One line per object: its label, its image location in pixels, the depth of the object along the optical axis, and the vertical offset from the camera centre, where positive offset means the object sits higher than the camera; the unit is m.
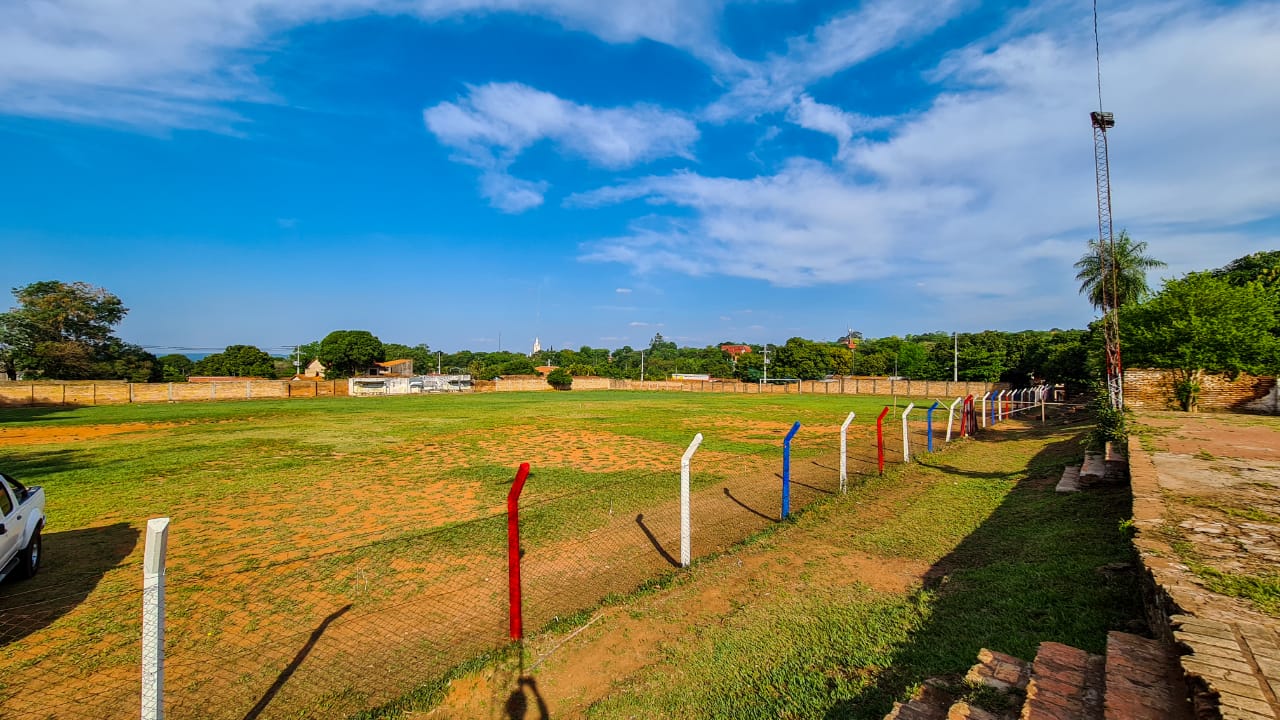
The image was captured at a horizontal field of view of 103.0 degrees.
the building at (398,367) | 88.64 +1.45
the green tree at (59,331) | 48.59 +4.80
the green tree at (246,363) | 79.12 +2.19
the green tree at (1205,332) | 18.42 +1.34
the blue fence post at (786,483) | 7.85 -1.75
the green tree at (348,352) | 77.44 +3.66
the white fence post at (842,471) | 9.53 -1.89
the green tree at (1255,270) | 28.45 +6.66
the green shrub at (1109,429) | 10.41 -1.30
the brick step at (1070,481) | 8.49 -1.94
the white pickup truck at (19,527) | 5.54 -1.73
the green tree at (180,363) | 92.65 +2.94
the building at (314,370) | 104.49 +1.38
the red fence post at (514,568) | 4.57 -1.76
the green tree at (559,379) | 75.62 -0.76
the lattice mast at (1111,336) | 17.95 +1.29
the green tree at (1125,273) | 39.28 +7.59
